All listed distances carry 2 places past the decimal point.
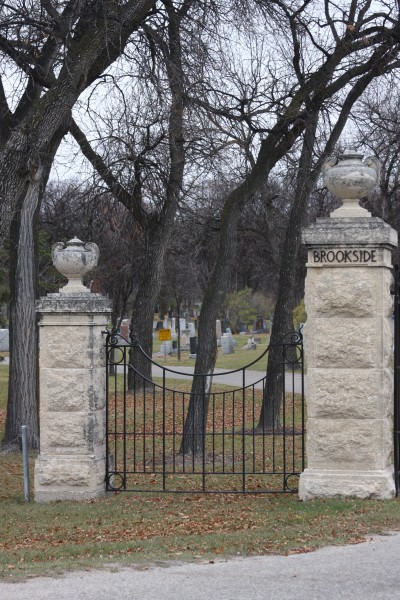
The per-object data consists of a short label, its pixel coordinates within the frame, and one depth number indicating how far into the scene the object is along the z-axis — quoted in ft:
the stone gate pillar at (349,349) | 30.32
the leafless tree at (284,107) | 48.03
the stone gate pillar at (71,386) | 33.63
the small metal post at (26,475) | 34.55
